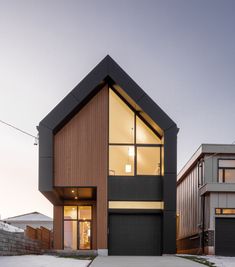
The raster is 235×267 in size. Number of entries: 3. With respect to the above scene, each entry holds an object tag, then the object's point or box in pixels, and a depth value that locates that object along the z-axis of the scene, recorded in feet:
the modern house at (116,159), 56.09
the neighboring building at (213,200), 62.50
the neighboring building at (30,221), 165.81
